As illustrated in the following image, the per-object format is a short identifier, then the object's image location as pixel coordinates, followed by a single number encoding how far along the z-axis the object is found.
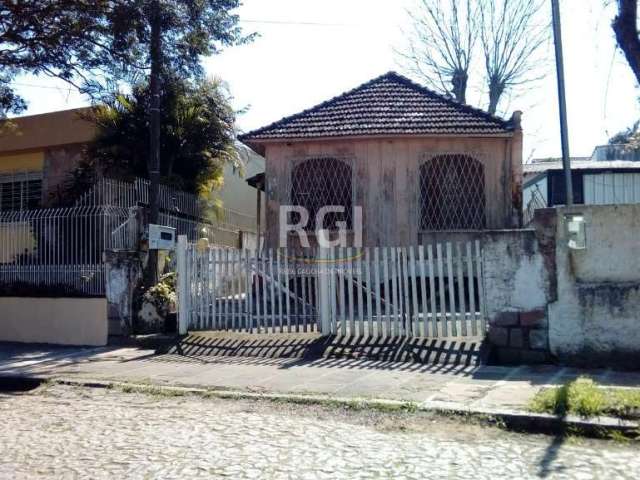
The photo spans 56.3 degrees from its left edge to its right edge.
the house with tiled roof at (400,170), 12.27
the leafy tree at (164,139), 13.65
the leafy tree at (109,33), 10.84
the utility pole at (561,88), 9.11
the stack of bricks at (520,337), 7.32
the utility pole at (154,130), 10.50
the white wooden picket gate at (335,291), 7.90
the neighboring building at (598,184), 15.90
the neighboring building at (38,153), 16.17
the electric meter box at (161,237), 10.09
